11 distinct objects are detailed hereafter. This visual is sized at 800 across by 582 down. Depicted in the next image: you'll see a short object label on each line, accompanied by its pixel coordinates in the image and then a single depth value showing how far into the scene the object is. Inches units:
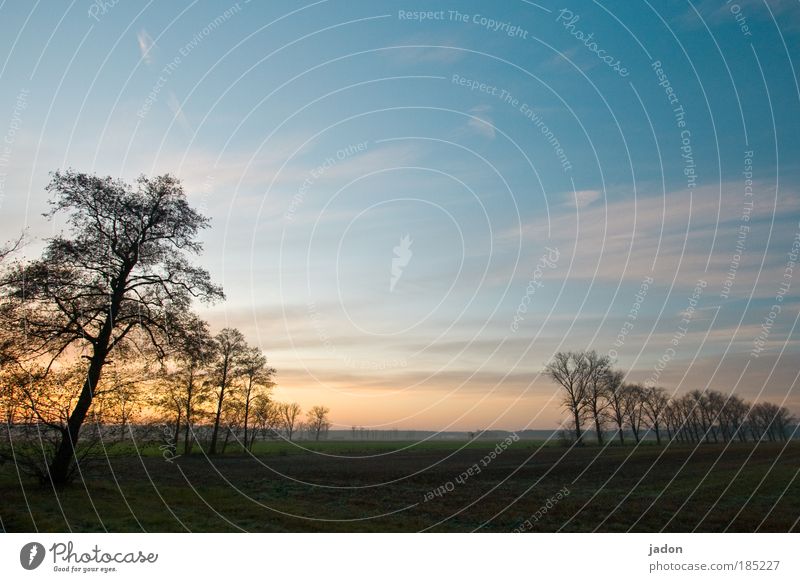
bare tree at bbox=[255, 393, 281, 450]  2391.7
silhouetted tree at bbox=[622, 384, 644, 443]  4461.1
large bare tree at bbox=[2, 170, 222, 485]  816.9
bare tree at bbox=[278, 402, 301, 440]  3860.5
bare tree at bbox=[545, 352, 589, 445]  3700.8
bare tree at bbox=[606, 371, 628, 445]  3840.1
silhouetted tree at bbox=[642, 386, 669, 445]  4963.1
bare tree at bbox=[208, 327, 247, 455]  2151.3
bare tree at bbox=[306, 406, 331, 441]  6014.3
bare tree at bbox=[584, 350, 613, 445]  3659.0
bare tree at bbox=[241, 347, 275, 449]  2298.2
